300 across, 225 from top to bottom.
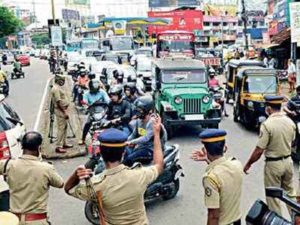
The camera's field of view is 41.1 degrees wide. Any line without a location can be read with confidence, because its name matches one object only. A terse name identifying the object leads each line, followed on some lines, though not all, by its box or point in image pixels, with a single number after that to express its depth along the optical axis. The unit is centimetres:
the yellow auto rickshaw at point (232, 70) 1552
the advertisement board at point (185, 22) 4526
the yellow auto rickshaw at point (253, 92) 1150
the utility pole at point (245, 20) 3202
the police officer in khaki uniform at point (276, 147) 492
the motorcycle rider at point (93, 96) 917
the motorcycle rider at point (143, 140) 563
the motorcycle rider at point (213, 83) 1361
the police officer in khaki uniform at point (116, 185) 294
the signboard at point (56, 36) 1796
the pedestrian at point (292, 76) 1787
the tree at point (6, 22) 3362
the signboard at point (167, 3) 6476
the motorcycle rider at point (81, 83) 1352
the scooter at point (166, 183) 563
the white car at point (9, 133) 508
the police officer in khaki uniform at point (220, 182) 334
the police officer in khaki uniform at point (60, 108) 877
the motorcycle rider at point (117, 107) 765
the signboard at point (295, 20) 1104
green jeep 1090
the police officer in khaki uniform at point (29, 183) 360
